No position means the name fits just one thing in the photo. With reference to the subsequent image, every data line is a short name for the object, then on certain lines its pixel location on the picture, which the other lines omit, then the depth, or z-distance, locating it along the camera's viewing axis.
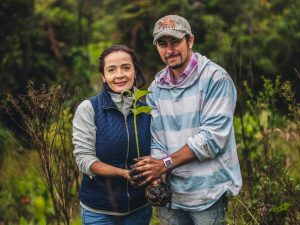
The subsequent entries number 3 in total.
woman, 3.42
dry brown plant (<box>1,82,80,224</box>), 3.49
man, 3.20
